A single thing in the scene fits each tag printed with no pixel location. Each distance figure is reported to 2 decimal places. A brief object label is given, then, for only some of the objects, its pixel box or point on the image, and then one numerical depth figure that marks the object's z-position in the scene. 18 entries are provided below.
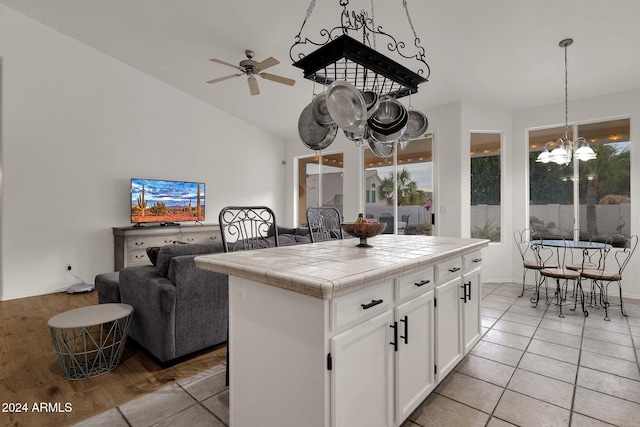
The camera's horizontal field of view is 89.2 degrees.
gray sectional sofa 2.41
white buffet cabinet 4.95
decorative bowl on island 2.19
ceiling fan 3.80
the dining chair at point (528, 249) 4.83
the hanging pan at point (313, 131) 2.22
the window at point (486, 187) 5.18
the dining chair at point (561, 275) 3.64
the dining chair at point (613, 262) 3.51
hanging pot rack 1.81
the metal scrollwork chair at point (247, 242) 2.18
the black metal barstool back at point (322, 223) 3.07
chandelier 3.38
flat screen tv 5.35
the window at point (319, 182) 6.91
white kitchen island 1.25
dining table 3.59
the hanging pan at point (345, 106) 1.84
